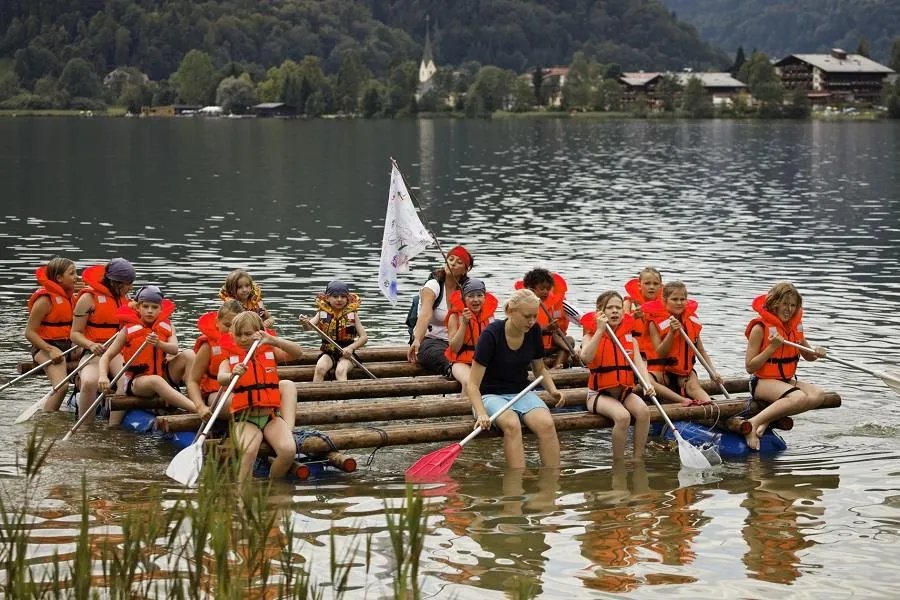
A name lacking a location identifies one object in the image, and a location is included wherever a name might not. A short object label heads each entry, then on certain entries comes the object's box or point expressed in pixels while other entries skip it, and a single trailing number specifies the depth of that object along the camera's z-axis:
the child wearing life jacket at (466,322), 13.57
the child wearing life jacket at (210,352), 12.61
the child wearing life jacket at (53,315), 15.06
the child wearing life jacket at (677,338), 13.82
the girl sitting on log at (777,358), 13.43
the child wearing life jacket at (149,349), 13.62
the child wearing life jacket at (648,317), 13.96
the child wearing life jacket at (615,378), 12.94
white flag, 16.73
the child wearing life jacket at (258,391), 11.73
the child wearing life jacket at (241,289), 14.04
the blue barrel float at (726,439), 13.30
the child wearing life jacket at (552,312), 13.91
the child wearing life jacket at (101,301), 14.51
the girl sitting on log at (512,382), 12.04
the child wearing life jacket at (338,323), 15.28
